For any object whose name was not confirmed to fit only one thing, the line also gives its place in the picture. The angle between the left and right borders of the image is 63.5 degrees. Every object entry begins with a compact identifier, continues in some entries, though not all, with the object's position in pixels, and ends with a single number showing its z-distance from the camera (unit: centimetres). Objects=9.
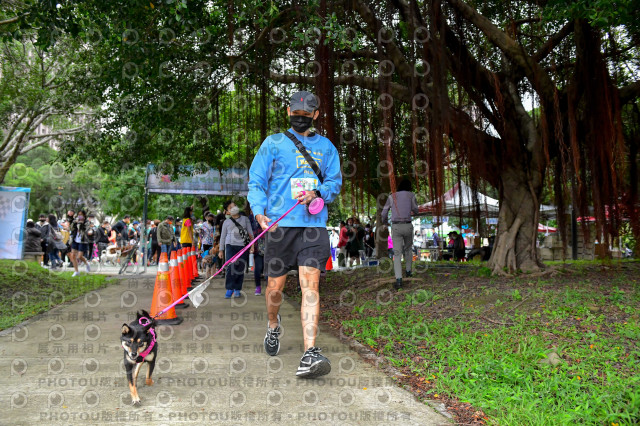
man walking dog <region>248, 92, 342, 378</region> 375
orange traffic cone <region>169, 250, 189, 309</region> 670
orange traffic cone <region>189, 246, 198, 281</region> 1075
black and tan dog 299
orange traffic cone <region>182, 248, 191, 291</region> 913
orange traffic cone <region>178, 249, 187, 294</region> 828
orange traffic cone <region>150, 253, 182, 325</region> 577
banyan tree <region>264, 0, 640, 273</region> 675
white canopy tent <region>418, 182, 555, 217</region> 1208
